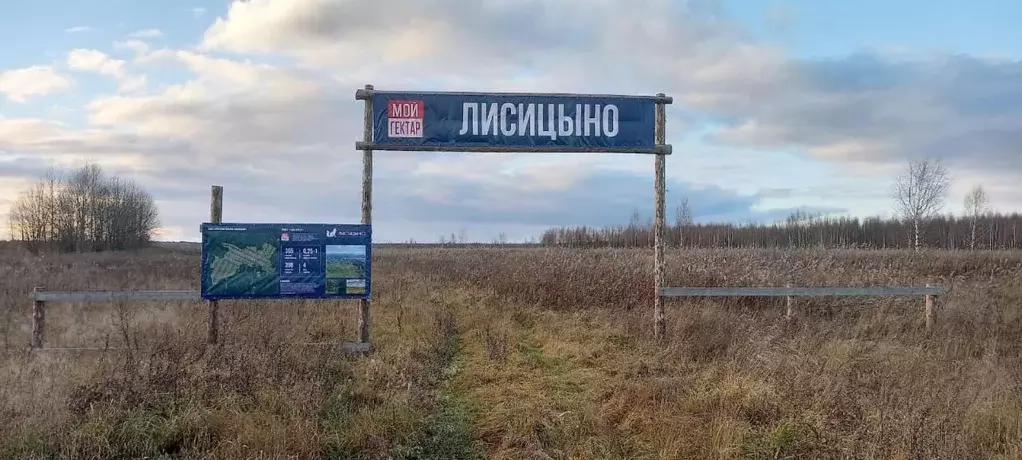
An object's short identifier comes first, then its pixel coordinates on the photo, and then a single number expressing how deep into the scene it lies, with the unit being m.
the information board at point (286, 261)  8.77
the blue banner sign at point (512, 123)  9.42
